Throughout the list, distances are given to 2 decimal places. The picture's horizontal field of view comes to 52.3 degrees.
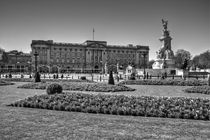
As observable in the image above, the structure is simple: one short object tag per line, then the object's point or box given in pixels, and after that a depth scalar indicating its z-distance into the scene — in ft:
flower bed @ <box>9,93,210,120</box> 31.65
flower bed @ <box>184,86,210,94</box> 61.31
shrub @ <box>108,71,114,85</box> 78.06
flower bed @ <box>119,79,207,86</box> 87.97
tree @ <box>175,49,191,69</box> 376.07
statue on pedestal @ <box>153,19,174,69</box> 174.06
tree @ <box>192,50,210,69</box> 353.51
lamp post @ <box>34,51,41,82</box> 92.93
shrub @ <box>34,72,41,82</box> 92.93
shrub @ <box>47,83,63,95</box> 45.62
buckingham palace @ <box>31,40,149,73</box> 433.89
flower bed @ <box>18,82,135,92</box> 66.94
